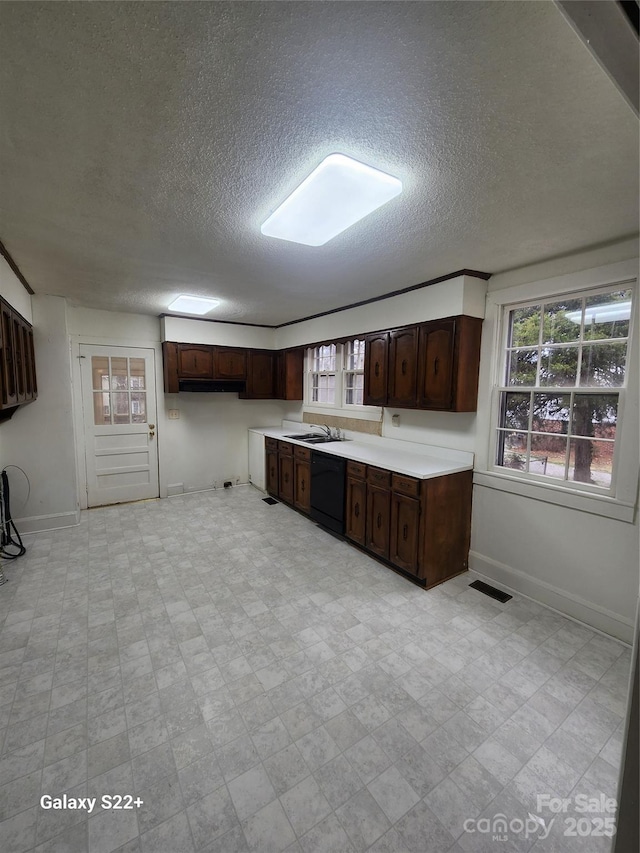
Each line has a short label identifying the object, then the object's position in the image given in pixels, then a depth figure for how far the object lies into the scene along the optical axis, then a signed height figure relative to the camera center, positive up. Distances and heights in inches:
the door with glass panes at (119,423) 180.5 -20.4
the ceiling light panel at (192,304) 149.4 +34.7
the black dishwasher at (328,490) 145.3 -42.9
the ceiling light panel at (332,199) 59.3 +33.9
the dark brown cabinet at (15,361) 101.8 +6.4
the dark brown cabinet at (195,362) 188.5 +12.0
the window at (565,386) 93.0 +1.3
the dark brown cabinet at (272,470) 194.9 -45.6
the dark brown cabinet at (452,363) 115.6 +8.5
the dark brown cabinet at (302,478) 167.3 -43.2
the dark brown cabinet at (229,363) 198.1 +12.0
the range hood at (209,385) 192.1 -0.1
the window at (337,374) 173.9 +6.4
